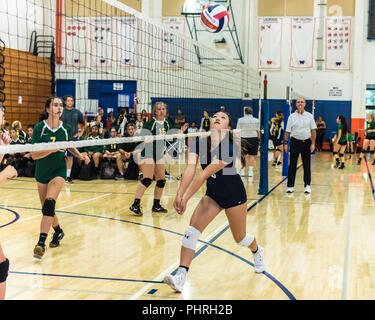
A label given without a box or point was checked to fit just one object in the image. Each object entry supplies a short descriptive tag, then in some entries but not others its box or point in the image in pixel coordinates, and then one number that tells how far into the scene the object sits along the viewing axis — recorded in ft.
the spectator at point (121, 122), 49.28
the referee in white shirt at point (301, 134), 29.99
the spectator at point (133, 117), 46.91
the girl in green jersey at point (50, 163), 17.11
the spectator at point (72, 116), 30.86
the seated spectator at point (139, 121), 43.98
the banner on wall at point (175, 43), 63.05
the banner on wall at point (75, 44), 65.26
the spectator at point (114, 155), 38.04
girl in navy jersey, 13.66
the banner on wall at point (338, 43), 66.54
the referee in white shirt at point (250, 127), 37.22
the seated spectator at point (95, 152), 38.42
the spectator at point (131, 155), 31.71
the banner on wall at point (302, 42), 66.95
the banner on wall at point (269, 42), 67.51
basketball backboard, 59.82
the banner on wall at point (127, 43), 60.75
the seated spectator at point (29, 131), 42.80
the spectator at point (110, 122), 52.04
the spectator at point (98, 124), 39.65
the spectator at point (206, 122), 40.58
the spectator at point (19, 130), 39.63
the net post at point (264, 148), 30.12
